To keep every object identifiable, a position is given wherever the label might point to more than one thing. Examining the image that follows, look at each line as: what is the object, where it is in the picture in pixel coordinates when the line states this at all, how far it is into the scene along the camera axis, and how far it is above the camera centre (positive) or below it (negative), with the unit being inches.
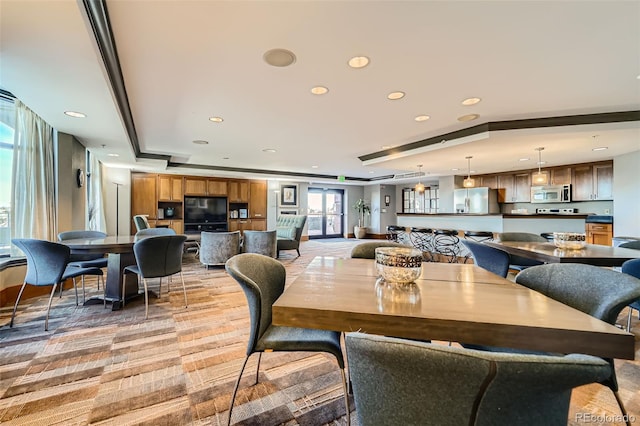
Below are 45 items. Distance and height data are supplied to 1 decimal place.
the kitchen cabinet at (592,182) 235.5 +26.5
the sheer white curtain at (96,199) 216.1 +9.6
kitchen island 171.3 -8.0
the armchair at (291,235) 261.3 -24.0
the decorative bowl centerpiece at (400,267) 53.8 -11.1
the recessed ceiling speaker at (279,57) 84.2 +48.7
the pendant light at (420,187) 267.3 +23.2
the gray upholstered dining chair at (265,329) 53.6 -25.5
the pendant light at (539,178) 194.8 +23.9
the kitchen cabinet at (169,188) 305.0 +25.5
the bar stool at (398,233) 264.7 -22.2
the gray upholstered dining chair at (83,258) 128.5 -24.4
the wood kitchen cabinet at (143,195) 293.6 +16.8
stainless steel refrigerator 314.7 +12.7
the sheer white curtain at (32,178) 125.3 +15.6
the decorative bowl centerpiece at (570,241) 105.7 -12.0
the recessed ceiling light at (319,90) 108.4 +48.6
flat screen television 322.0 +1.6
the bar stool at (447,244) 218.0 -27.0
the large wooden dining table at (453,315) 34.3 -15.0
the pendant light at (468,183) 232.4 +23.9
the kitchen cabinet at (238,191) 346.9 +25.3
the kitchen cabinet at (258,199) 359.6 +15.1
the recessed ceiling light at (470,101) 118.5 +48.4
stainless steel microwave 262.7 +17.2
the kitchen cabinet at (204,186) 320.5 +29.1
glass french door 428.8 -3.9
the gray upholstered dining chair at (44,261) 98.9 -18.7
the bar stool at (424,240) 236.5 -25.9
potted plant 440.1 -9.0
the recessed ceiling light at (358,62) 87.6 +48.8
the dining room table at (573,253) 89.4 -15.1
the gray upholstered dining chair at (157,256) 111.3 -19.6
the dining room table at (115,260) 111.4 -23.6
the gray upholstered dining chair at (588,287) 46.2 -14.6
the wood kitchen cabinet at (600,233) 215.8 -17.8
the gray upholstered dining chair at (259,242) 216.8 -25.0
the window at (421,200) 409.1 +16.1
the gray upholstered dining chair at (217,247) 201.2 -27.1
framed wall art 388.5 +22.0
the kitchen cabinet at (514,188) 293.9 +25.8
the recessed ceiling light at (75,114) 118.8 +42.5
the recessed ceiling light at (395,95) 112.8 +48.5
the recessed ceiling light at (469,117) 138.2 +48.3
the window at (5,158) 120.7 +23.4
